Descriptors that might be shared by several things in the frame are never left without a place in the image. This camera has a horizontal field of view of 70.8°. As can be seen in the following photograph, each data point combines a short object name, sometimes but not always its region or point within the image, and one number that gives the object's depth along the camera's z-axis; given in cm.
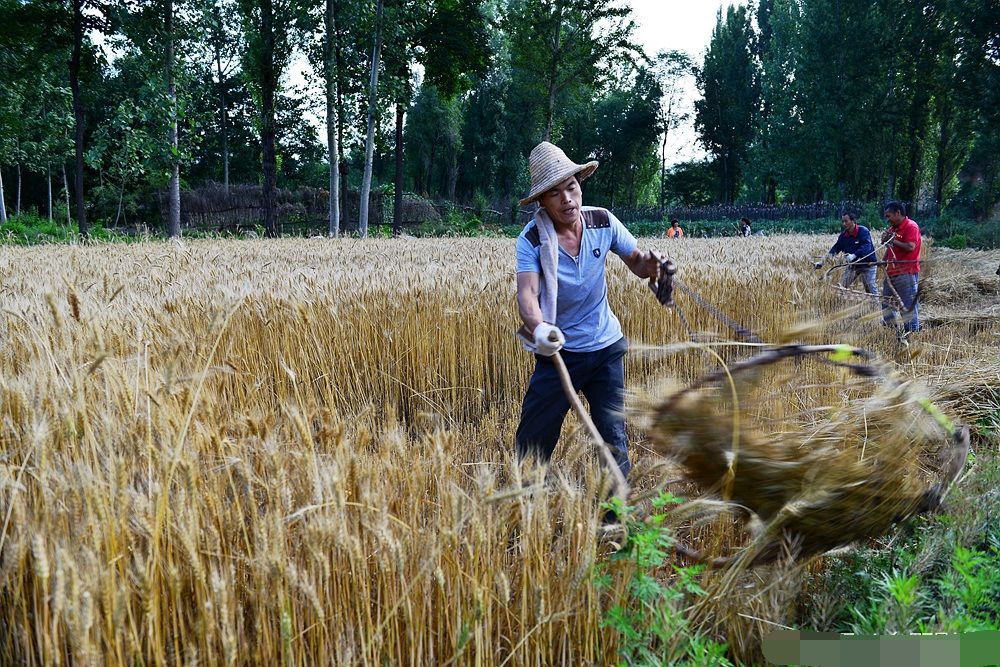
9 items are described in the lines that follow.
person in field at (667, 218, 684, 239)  2043
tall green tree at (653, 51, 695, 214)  5066
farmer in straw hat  271
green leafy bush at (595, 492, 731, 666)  155
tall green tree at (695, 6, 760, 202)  4450
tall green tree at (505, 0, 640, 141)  2842
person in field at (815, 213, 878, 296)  853
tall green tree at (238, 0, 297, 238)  1991
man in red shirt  745
